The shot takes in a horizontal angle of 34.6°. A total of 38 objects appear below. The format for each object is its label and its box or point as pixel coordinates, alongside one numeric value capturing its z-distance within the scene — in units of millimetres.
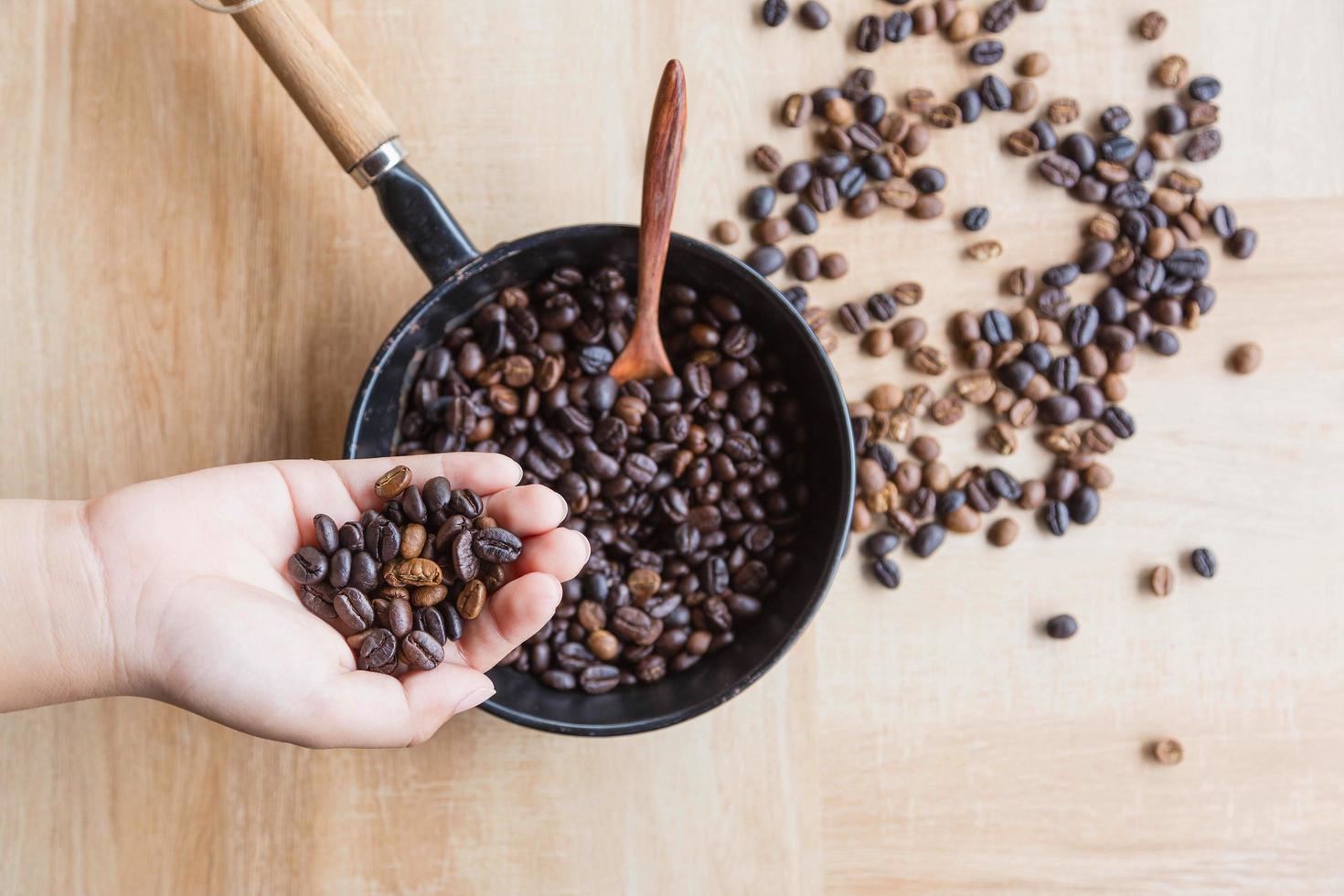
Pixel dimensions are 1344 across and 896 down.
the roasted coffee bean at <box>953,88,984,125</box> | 678
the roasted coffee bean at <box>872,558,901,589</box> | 669
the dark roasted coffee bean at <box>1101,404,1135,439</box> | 676
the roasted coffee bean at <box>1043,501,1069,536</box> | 673
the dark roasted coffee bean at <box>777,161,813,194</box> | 675
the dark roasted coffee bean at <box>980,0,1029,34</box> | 680
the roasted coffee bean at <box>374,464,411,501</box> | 592
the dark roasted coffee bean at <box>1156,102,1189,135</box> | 681
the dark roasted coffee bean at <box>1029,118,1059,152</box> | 679
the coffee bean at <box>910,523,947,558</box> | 670
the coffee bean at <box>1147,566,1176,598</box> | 676
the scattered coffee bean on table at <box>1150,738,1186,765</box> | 673
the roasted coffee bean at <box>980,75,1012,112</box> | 678
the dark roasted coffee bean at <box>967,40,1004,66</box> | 679
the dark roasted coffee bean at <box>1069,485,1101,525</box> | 671
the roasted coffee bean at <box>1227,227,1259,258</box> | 681
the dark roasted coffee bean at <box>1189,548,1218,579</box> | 676
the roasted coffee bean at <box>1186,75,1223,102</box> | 681
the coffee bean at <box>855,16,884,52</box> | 679
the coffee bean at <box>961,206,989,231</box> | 676
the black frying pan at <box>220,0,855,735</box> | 618
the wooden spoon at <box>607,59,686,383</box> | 603
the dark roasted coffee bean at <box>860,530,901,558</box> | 666
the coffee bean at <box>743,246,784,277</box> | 672
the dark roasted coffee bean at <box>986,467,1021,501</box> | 674
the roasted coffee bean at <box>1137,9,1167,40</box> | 682
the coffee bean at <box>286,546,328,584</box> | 581
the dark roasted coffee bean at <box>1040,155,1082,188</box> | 679
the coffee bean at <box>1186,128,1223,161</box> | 682
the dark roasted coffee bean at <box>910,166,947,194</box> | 675
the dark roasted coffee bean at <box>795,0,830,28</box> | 677
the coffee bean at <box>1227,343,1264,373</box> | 678
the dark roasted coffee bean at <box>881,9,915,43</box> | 679
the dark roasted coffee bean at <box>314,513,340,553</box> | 585
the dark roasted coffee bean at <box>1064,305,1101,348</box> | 678
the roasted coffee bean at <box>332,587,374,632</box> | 579
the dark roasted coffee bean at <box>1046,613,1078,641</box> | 670
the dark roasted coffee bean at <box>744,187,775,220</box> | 674
